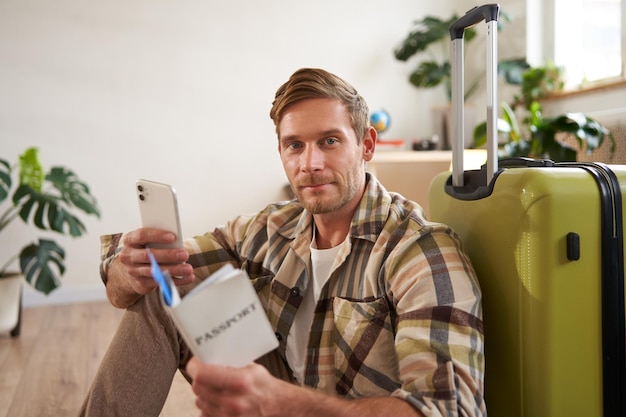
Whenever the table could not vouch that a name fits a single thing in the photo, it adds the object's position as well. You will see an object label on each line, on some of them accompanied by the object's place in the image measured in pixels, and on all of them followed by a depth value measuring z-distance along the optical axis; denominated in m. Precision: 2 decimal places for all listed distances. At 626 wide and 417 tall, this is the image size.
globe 3.93
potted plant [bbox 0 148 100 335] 3.03
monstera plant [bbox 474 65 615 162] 2.68
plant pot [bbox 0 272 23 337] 3.01
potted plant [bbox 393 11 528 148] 3.90
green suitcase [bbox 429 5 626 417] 1.06
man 1.02
